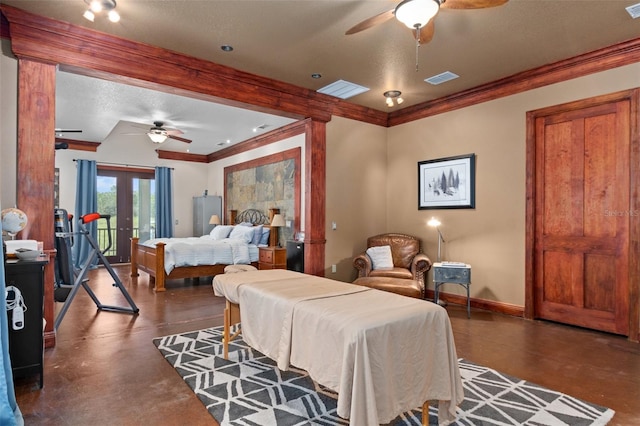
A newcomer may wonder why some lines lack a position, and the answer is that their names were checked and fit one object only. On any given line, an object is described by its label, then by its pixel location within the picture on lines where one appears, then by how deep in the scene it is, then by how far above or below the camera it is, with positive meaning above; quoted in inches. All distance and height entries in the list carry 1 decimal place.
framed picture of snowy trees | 195.3 +17.9
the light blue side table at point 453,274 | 175.6 -28.5
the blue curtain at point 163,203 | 358.3 +11.3
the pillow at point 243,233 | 280.4 -14.5
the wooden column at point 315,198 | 203.9 +9.4
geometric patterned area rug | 85.5 -47.3
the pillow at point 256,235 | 278.6 -15.4
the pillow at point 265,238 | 278.8 -17.7
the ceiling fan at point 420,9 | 98.3 +56.4
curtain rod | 333.5 +47.0
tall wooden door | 146.3 +1.0
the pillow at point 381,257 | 204.4 -23.6
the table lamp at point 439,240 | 207.3 -14.1
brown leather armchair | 176.4 -29.0
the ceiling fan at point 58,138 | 284.0 +62.5
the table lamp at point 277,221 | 266.1 -4.5
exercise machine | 146.4 -24.7
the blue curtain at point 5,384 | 70.2 -34.4
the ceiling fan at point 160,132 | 253.3 +57.4
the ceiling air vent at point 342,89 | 186.7 +66.3
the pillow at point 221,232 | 309.0 -14.7
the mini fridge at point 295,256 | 212.7 -24.4
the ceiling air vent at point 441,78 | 172.6 +66.0
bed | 234.7 -32.7
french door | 342.6 +8.2
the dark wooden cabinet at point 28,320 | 95.9 -28.2
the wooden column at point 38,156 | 124.3 +20.2
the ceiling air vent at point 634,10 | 116.0 +66.1
